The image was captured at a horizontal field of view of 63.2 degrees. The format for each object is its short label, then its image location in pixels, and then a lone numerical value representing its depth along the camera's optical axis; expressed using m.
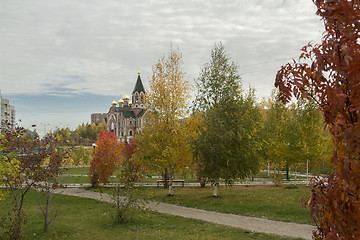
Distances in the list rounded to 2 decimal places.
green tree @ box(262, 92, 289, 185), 26.12
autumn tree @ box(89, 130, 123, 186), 23.72
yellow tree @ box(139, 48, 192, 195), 19.55
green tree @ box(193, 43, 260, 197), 17.23
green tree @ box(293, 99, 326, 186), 25.30
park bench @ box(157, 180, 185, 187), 25.72
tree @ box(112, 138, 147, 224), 12.29
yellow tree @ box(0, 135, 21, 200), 8.39
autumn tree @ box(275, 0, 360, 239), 2.41
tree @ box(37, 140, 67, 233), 10.57
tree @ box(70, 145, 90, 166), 48.02
